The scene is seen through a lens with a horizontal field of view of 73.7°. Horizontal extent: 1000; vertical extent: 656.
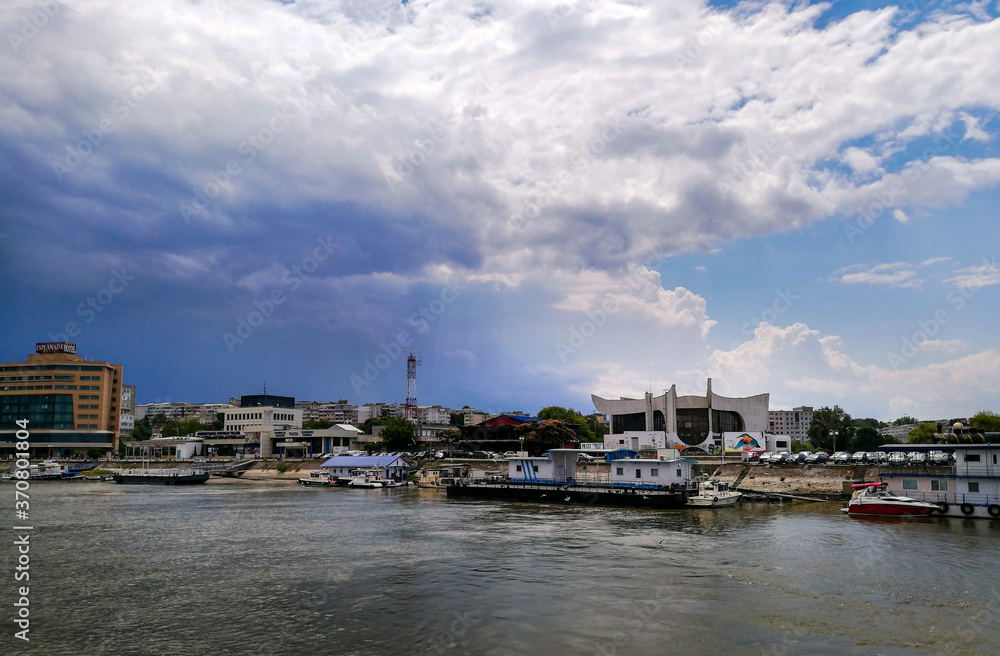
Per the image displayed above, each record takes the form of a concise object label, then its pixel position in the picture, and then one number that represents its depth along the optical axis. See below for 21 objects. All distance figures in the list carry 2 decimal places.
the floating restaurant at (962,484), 52.44
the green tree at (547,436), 125.12
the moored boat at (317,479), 105.06
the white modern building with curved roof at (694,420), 128.50
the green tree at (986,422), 100.00
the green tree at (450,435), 150.93
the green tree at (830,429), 119.96
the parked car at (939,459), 69.32
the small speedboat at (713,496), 63.64
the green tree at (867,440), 111.65
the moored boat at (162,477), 110.62
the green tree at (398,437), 138.50
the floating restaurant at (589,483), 65.25
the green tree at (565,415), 162.45
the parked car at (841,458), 77.61
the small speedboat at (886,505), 52.91
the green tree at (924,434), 110.25
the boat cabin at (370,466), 102.75
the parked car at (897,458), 75.62
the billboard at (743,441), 109.31
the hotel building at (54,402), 158.50
